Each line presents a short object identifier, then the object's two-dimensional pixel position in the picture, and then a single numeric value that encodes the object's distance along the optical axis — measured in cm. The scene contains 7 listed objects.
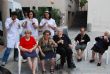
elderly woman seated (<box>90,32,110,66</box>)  473
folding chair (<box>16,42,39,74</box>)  420
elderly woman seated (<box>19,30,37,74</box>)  409
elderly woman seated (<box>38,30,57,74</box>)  425
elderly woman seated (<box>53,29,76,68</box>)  439
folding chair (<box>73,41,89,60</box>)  510
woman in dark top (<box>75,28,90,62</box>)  498
